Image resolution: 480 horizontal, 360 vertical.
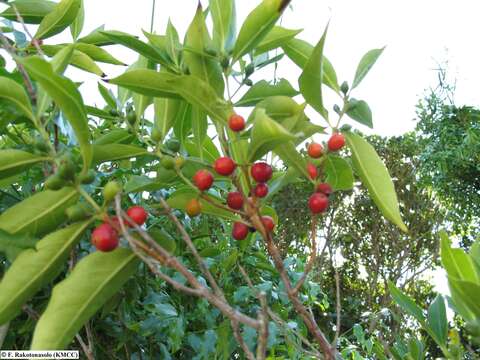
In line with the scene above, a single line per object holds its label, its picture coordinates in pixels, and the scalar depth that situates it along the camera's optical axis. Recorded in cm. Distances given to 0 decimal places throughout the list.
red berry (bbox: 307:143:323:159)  80
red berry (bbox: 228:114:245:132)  75
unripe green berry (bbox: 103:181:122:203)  73
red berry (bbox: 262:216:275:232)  77
